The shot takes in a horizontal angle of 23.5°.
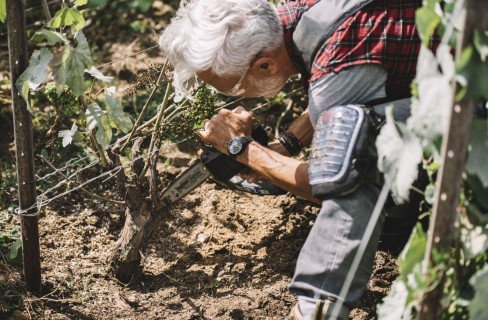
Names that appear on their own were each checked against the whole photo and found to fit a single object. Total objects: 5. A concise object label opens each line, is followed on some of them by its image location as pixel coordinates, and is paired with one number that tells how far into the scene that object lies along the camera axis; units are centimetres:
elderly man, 293
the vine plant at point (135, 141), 316
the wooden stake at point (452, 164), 233
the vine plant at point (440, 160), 236
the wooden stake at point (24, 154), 299
